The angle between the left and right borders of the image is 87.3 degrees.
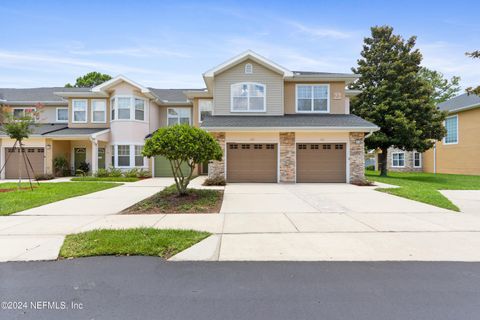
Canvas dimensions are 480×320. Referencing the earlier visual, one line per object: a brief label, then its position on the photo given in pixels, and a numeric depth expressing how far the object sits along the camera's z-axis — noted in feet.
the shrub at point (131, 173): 57.26
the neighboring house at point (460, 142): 70.28
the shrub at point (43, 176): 55.16
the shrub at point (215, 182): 44.19
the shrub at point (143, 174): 58.21
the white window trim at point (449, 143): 76.80
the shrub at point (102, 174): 56.49
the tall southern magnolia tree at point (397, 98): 57.16
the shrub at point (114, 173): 56.75
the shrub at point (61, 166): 59.98
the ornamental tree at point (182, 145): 27.96
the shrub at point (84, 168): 62.80
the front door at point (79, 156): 64.90
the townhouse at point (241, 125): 47.39
